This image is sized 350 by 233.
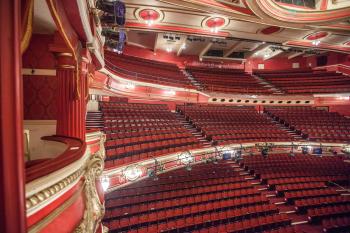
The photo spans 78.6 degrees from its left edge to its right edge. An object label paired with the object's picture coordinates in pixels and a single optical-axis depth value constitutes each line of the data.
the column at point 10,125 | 0.45
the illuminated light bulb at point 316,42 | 8.36
